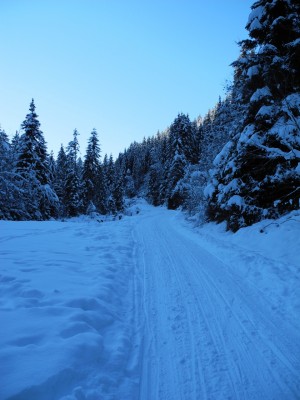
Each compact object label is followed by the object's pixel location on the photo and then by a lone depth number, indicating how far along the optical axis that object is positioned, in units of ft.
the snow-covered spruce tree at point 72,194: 120.67
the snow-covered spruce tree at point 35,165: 67.14
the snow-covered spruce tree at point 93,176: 128.16
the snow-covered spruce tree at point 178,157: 136.67
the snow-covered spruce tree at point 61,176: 123.94
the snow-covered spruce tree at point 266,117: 30.86
